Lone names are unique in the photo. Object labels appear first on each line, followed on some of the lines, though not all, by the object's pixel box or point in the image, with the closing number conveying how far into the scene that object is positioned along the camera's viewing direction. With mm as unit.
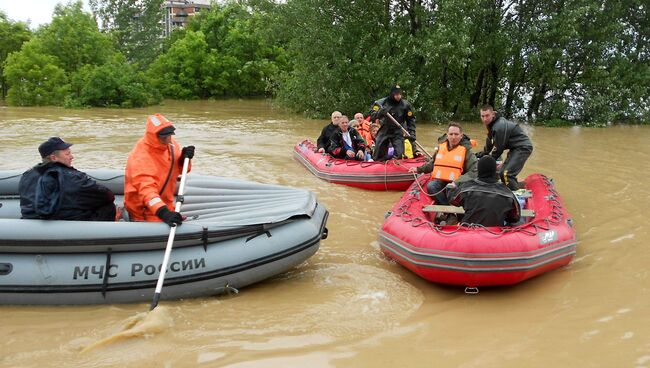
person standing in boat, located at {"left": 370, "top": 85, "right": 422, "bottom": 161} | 7832
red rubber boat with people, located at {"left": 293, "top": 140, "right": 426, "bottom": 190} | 7594
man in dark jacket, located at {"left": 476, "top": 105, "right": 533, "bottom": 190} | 6020
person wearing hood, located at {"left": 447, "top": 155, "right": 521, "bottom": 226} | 4605
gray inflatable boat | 3893
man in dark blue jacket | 3918
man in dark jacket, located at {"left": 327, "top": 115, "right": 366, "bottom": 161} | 8430
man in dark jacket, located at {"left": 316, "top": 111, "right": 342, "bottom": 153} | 8662
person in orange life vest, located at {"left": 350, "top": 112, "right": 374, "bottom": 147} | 9211
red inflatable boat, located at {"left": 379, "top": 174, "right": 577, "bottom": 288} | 4188
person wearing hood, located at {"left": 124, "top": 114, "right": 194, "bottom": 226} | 4090
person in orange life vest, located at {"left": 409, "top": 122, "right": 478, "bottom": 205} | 5883
